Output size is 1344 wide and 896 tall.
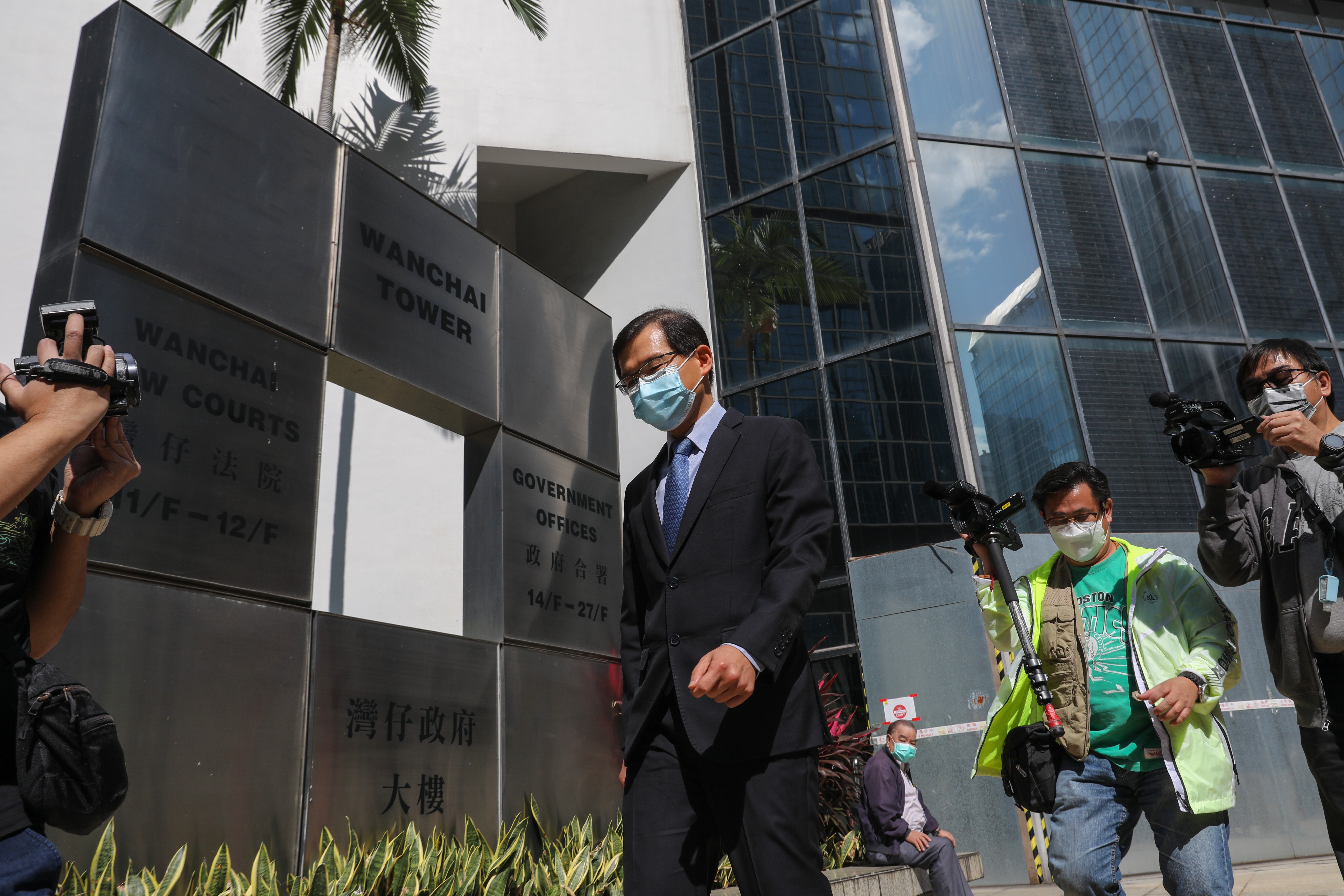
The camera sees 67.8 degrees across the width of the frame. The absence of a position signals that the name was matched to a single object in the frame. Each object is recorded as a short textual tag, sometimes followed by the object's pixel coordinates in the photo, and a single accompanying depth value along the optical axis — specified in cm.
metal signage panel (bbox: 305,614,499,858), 451
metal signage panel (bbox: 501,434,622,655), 614
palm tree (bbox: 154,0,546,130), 1245
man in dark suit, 226
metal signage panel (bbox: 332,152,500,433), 540
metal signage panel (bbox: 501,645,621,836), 566
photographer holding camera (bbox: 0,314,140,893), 154
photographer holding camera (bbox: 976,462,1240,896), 294
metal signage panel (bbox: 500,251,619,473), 671
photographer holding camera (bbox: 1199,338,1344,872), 285
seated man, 648
